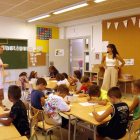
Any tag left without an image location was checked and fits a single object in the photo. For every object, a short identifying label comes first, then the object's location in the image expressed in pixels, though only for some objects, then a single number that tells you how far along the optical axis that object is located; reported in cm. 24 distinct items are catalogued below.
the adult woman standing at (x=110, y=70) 451
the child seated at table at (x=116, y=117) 204
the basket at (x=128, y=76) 603
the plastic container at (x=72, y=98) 282
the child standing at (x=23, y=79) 513
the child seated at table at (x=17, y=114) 192
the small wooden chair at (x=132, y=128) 198
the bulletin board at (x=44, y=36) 802
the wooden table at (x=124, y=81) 583
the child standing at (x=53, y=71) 557
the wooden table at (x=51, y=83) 427
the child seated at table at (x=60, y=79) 401
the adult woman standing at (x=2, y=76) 418
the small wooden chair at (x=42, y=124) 234
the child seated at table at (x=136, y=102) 238
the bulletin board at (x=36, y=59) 785
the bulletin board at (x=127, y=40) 599
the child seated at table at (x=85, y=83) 330
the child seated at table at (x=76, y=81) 459
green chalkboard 723
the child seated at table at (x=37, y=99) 276
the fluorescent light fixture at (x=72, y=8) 504
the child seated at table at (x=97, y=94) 274
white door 816
